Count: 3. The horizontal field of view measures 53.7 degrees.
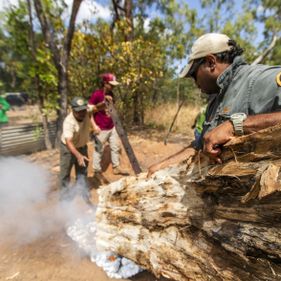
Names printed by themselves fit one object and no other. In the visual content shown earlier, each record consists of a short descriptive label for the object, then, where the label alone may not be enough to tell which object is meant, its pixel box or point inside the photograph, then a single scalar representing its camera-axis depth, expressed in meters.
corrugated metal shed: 6.86
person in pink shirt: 5.01
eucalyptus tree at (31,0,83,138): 6.35
